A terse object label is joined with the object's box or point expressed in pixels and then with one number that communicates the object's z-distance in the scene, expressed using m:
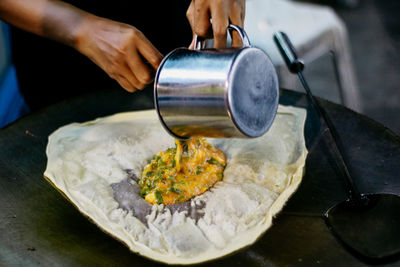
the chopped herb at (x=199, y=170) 0.76
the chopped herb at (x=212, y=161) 0.78
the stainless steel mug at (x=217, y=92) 0.63
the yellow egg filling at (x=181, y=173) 0.73
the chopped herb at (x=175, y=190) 0.73
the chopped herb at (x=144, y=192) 0.74
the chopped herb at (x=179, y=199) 0.73
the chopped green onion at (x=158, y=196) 0.72
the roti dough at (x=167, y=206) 0.67
